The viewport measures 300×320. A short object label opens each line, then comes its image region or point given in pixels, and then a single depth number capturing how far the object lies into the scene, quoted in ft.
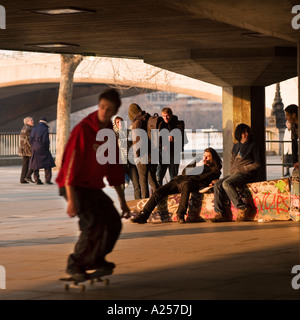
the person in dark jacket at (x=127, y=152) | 53.06
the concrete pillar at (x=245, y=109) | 63.98
